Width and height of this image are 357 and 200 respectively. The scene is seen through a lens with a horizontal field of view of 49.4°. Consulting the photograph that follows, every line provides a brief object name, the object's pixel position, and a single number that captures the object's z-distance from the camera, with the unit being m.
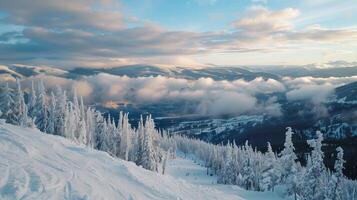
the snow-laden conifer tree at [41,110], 78.31
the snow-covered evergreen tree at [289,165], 68.44
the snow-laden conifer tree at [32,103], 78.88
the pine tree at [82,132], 77.92
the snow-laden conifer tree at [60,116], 76.62
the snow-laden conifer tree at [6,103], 68.75
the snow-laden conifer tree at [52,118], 76.62
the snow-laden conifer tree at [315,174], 60.82
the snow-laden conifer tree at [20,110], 68.69
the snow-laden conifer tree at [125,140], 90.97
